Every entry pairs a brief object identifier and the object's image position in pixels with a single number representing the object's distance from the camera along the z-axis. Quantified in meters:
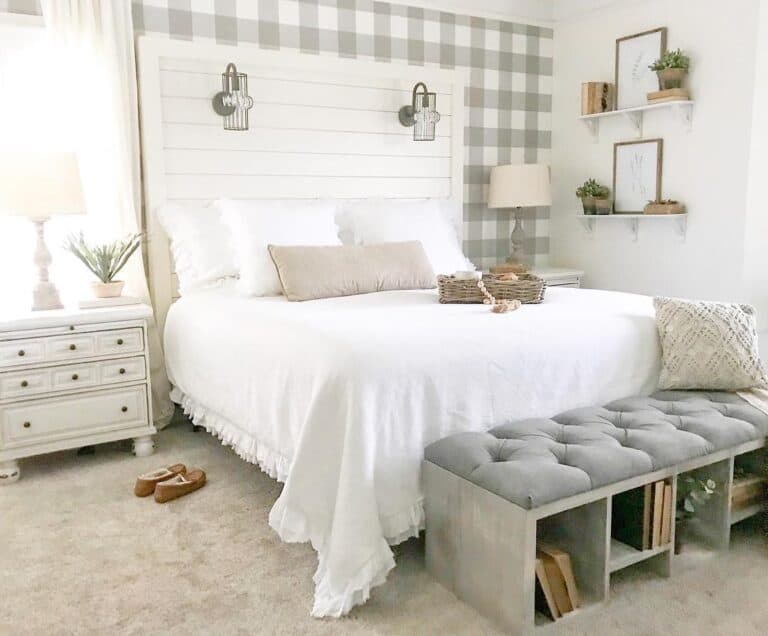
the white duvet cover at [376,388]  1.97
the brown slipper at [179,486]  2.71
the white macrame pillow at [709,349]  2.49
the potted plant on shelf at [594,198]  4.49
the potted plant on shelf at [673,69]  3.93
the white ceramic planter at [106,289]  3.24
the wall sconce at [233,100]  3.64
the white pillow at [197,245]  3.46
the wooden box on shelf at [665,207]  4.06
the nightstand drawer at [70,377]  2.90
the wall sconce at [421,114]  4.20
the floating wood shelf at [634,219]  4.12
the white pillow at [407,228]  3.77
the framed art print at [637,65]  4.16
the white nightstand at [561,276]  4.52
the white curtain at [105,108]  3.28
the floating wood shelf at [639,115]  4.00
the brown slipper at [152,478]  2.77
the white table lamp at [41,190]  2.94
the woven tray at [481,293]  2.87
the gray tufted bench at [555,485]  1.80
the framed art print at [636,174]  4.25
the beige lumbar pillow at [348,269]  3.07
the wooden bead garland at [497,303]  2.63
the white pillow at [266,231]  3.21
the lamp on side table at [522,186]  4.43
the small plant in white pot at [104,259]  3.25
